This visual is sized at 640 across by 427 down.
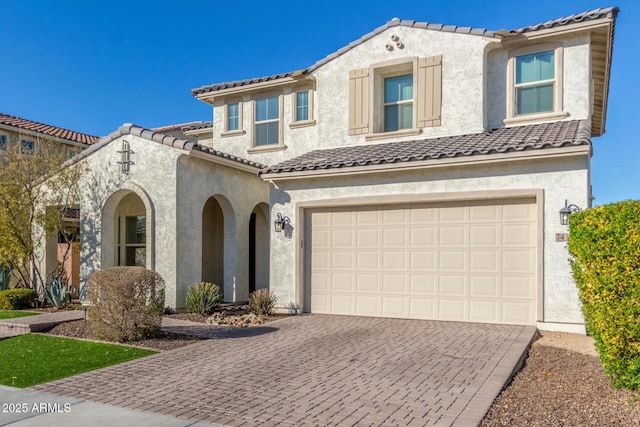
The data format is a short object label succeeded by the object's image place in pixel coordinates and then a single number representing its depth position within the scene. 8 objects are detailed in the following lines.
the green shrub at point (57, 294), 13.70
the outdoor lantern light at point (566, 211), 9.72
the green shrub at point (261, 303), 12.34
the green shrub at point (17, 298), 13.63
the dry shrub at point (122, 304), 8.94
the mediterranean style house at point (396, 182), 10.46
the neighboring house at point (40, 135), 23.42
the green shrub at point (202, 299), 12.37
